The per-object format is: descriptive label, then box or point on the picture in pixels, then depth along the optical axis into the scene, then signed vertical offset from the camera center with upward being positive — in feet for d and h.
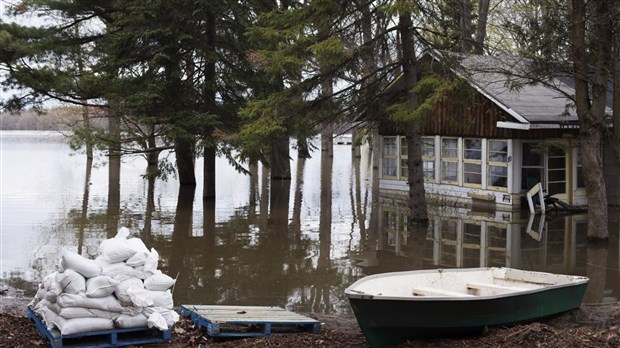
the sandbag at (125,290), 25.38 -4.43
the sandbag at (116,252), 26.23 -3.24
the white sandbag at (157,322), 25.39 -5.50
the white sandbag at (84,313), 24.67 -5.12
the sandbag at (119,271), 25.96 -3.89
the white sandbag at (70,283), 25.06 -4.15
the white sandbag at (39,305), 26.38 -5.24
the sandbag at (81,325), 24.47 -5.46
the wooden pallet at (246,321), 26.99 -5.94
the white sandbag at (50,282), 25.32 -4.24
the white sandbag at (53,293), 25.00 -4.51
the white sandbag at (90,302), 24.80 -4.77
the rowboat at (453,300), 25.71 -5.10
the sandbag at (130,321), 25.32 -5.49
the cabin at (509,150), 72.49 +1.26
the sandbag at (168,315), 26.37 -5.49
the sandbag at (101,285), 25.21 -4.26
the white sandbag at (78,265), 25.45 -3.60
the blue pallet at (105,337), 24.71 -6.08
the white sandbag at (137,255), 26.50 -3.39
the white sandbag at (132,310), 25.55 -5.14
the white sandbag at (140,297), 25.34 -4.68
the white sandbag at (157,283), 26.66 -4.38
